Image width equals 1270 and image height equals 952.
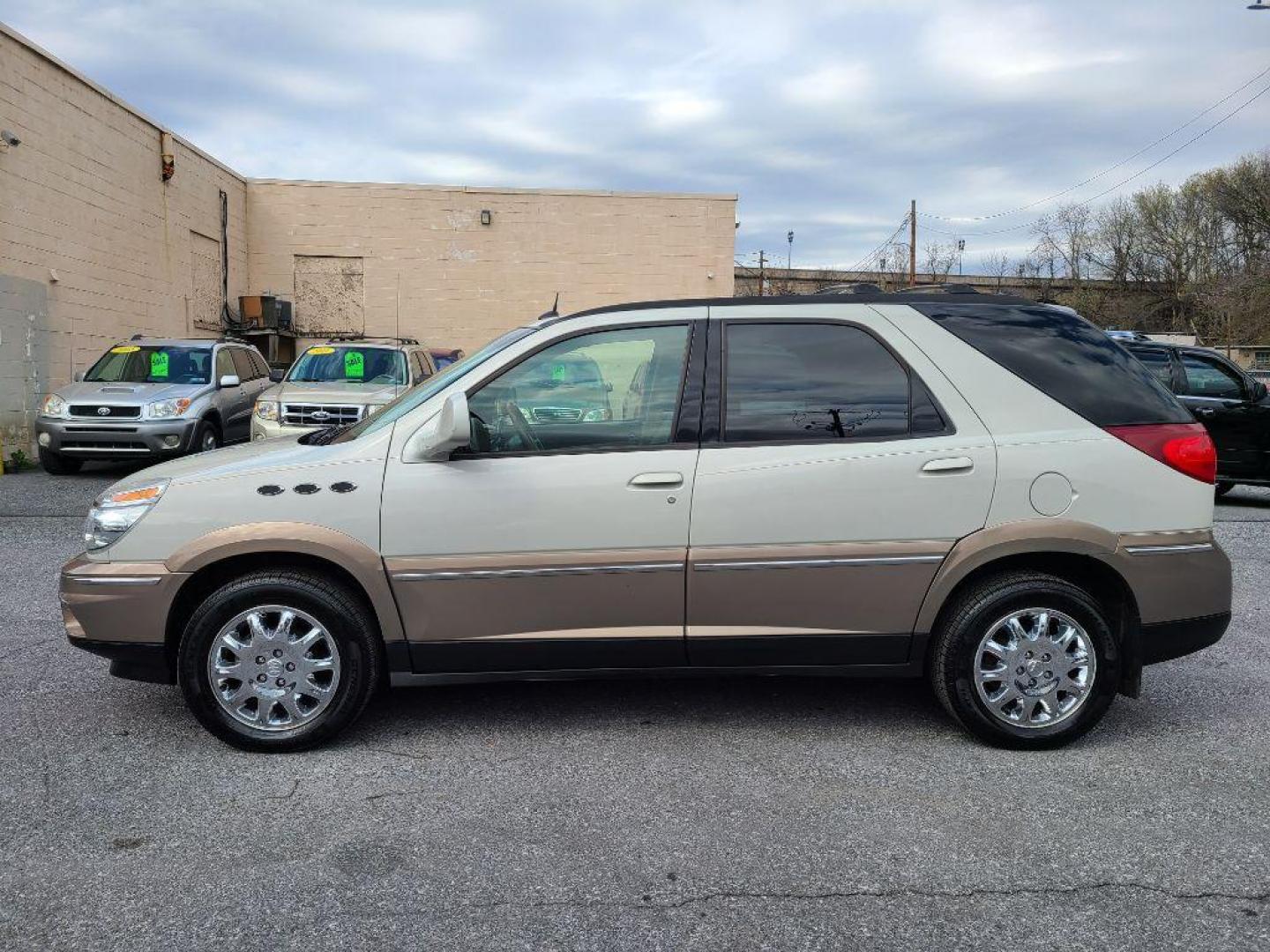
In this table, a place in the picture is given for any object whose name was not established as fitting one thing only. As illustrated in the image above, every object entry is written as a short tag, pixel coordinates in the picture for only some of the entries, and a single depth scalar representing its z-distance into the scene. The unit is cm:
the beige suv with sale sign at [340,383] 1080
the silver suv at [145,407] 1177
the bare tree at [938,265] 5663
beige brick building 2055
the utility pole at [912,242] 3850
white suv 386
